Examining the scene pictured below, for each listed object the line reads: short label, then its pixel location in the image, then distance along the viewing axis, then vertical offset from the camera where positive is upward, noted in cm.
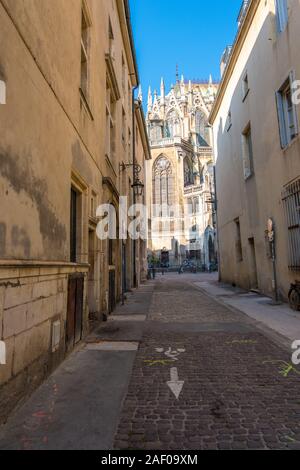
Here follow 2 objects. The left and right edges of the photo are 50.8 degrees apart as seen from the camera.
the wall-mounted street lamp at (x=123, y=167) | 1317 +437
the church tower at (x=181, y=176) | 5288 +1682
